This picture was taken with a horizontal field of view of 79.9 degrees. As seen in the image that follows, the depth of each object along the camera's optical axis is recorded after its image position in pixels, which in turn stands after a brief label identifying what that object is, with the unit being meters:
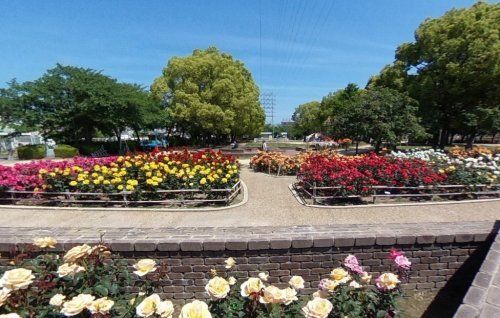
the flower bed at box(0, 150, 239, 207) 8.12
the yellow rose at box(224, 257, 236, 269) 2.61
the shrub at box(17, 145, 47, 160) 23.81
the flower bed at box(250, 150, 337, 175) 14.43
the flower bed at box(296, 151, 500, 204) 8.52
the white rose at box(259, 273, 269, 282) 2.46
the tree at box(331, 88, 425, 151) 16.88
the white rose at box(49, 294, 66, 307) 2.14
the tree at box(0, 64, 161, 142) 22.49
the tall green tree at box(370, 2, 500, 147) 19.39
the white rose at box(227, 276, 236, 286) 2.40
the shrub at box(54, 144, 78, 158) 23.59
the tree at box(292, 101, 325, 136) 63.84
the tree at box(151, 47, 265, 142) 30.73
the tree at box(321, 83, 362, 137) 18.22
